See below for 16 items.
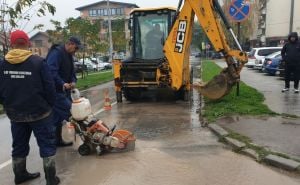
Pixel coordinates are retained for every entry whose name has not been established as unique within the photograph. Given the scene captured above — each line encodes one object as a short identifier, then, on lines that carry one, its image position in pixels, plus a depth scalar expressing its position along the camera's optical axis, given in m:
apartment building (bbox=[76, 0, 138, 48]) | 98.19
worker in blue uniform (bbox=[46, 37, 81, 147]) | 7.09
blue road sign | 11.51
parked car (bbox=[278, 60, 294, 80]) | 18.88
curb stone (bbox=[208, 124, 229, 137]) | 7.70
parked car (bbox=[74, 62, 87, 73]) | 33.57
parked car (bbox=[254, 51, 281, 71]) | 27.29
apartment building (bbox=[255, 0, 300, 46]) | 60.39
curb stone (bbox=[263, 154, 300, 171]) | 5.67
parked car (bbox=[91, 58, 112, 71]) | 50.29
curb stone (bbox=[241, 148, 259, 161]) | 6.29
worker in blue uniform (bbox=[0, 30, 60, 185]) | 5.24
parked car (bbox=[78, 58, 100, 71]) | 48.43
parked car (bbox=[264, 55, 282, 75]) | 22.09
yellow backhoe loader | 11.24
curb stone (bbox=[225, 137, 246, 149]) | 6.81
